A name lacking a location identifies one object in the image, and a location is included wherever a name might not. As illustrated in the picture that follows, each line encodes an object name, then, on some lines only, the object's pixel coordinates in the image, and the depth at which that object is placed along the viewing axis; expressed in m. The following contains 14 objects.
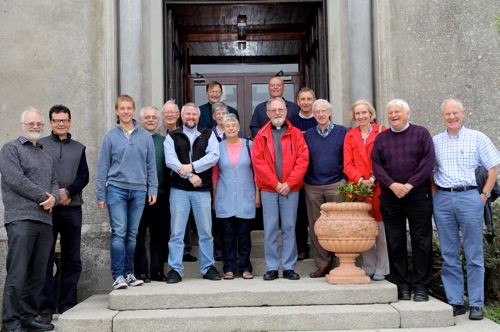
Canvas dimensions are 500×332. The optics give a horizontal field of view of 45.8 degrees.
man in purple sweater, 5.29
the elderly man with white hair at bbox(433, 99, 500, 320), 5.19
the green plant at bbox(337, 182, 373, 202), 5.65
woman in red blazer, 5.80
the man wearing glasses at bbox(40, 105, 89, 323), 5.55
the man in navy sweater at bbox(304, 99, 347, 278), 6.04
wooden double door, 10.30
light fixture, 10.32
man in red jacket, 5.88
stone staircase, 4.88
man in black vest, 5.84
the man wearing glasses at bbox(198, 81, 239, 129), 7.00
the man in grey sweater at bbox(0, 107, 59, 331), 4.84
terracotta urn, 5.46
